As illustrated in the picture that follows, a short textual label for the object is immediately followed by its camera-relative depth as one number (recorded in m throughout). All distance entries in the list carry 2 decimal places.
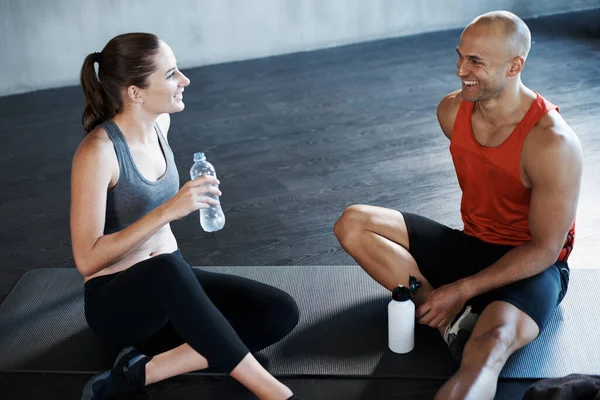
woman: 1.81
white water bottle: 2.04
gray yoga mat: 2.06
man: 1.94
